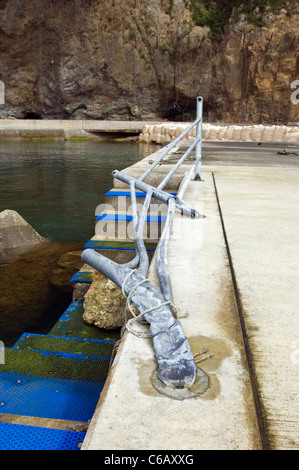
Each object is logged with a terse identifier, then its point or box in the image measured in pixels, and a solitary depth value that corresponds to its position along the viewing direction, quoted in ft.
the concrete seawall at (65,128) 93.61
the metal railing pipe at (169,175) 11.32
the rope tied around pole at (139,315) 5.51
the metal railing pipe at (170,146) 10.89
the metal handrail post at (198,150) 16.83
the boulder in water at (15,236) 20.14
